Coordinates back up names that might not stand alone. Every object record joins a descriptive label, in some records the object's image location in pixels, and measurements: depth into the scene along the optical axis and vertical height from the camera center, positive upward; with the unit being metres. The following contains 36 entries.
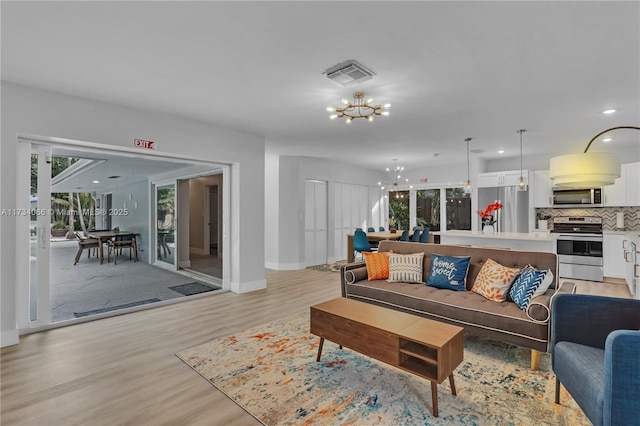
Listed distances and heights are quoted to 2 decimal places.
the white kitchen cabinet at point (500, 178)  6.79 +0.78
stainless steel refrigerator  6.78 +0.09
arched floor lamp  2.12 +0.30
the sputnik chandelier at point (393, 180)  9.18 +0.97
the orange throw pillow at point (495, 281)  2.97 -0.65
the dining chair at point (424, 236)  6.66 -0.48
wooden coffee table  2.07 -0.89
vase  5.33 -0.26
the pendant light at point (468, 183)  5.64 +0.56
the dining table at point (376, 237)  6.64 -0.49
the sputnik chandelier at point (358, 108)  3.52 +1.33
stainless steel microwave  6.01 +0.30
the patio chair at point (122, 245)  7.41 -0.73
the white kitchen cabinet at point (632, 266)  4.26 -0.79
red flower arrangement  5.18 +0.02
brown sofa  2.52 -0.83
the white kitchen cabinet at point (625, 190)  5.75 +0.43
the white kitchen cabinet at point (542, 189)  6.51 +0.49
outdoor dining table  6.80 -0.47
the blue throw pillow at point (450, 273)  3.35 -0.63
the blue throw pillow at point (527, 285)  2.73 -0.63
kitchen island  4.81 -0.43
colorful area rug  2.01 -1.27
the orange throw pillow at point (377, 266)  3.83 -0.64
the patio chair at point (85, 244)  6.57 -0.64
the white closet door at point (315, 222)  7.60 -0.20
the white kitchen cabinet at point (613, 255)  5.61 -0.76
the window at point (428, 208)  8.70 +0.15
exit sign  3.94 +0.89
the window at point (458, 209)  8.03 +0.11
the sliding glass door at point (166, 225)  6.91 -0.24
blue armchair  1.43 -0.78
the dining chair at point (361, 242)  6.41 -0.57
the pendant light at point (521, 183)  5.24 +0.49
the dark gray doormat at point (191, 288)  5.10 -1.24
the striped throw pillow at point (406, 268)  3.68 -0.64
